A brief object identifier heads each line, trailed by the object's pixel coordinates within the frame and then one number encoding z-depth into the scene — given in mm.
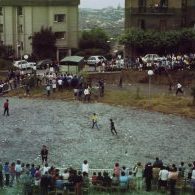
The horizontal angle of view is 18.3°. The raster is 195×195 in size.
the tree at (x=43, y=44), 80375
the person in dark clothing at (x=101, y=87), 53938
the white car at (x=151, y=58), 66125
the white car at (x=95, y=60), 70144
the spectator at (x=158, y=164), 30056
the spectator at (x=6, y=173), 30172
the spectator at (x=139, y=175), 29594
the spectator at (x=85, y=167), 30188
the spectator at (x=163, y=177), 28906
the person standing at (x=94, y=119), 43062
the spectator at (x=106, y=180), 28953
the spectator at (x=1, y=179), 30131
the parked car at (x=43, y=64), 70450
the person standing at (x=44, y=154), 34031
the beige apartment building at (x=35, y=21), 84188
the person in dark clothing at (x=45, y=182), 28141
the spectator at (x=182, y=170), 29522
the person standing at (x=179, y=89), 53656
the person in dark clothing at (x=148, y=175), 29328
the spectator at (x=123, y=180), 28891
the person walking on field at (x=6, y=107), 46700
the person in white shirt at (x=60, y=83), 55625
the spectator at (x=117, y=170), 29539
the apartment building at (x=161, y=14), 75875
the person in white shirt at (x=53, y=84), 55769
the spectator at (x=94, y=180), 28969
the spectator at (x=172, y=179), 28603
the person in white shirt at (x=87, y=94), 52044
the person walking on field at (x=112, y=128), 41166
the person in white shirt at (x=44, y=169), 29345
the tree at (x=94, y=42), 91219
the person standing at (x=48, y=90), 54822
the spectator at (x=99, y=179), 28953
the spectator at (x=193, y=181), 28766
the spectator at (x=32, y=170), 29172
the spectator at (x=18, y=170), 30186
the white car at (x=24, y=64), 68688
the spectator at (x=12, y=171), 30203
